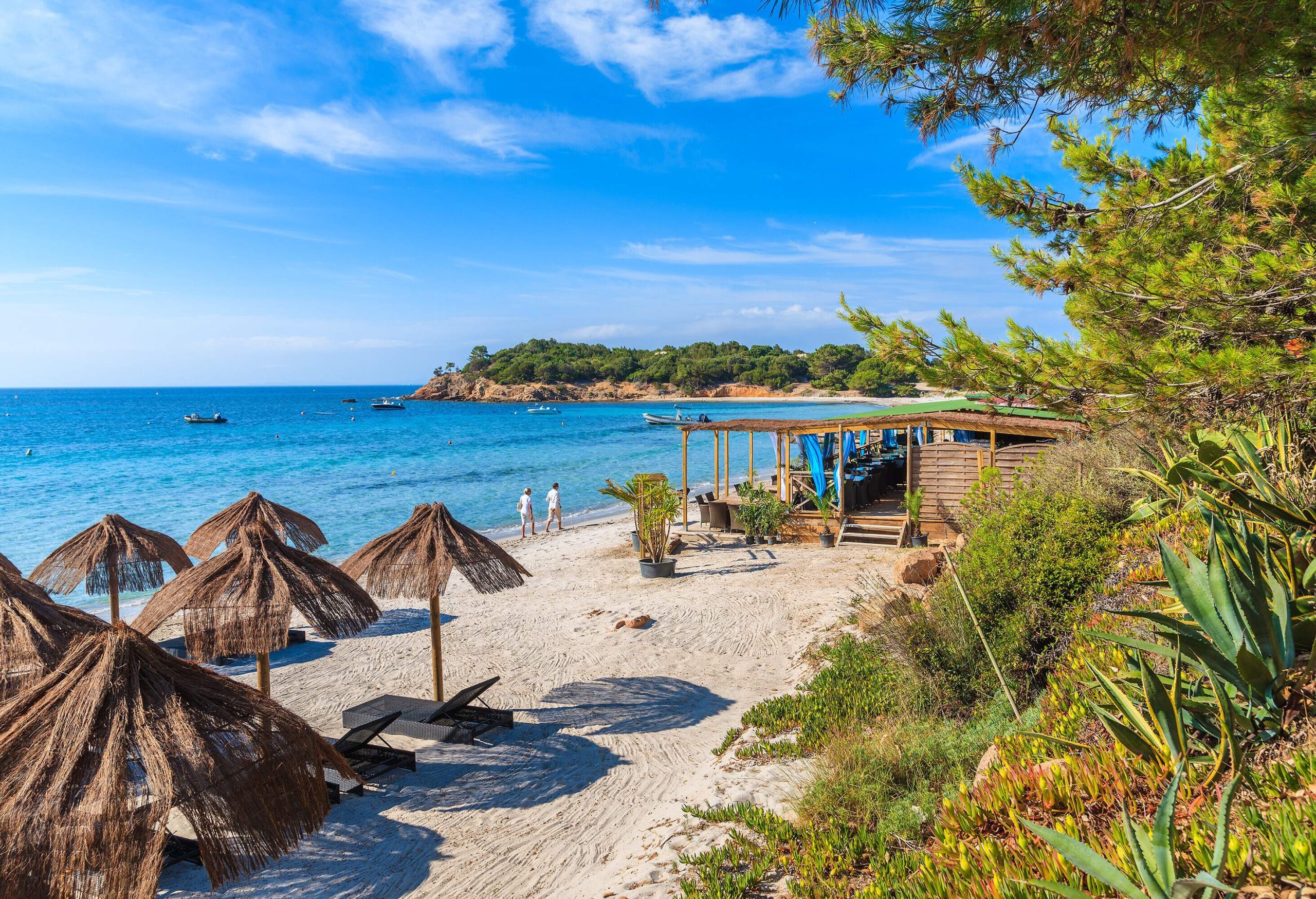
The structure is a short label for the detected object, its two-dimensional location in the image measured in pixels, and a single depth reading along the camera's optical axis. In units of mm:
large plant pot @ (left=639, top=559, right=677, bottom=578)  13227
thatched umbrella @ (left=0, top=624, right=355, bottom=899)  3432
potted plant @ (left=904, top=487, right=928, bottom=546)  14664
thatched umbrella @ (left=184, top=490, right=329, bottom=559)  10688
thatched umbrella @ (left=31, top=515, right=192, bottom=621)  9336
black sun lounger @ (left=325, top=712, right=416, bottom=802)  6391
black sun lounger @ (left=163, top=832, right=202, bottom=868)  5219
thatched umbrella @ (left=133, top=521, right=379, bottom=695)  6137
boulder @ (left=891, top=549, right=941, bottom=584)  9992
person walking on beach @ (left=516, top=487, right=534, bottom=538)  19578
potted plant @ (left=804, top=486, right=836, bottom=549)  15289
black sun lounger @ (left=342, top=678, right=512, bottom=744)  7020
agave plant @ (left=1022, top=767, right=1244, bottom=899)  1847
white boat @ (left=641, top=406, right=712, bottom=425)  69938
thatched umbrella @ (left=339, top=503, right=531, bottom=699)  7406
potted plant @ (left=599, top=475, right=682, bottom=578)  13250
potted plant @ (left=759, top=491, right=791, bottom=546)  15875
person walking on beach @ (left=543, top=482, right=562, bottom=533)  20453
